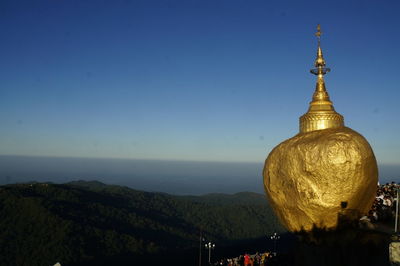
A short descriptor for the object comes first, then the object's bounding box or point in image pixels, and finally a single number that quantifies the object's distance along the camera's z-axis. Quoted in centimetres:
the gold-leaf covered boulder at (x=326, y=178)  1161
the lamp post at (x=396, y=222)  1165
